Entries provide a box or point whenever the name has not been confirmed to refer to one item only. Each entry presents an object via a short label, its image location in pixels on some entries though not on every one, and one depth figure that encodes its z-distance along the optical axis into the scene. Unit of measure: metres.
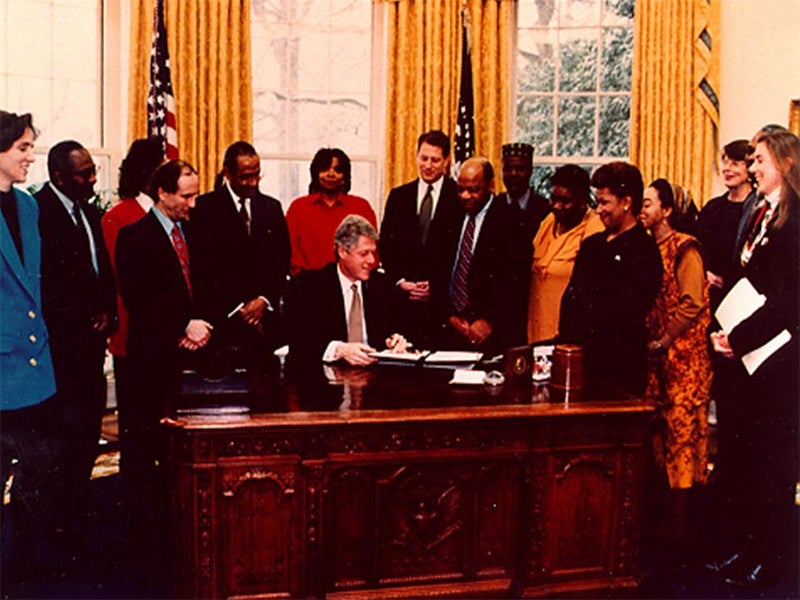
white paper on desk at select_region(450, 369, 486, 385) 3.78
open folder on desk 4.05
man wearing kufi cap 5.45
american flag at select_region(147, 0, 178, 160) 6.25
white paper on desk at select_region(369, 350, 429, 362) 4.04
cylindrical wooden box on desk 3.65
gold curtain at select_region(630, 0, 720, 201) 7.23
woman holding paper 3.70
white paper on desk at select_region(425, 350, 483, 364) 4.06
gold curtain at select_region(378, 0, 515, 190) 7.21
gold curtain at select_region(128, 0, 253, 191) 6.72
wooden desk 3.23
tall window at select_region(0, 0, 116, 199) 6.62
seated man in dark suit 4.12
